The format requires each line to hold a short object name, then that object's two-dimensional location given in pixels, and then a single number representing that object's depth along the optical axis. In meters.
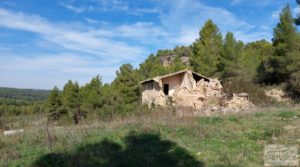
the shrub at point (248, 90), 16.41
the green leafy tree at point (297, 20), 20.56
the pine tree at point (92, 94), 25.34
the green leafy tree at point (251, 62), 22.83
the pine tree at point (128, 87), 26.07
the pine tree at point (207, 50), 23.70
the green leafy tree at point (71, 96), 27.64
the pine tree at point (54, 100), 29.75
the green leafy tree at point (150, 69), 26.86
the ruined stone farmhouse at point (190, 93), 15.51
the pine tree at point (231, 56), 22.56
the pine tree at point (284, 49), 19.60
